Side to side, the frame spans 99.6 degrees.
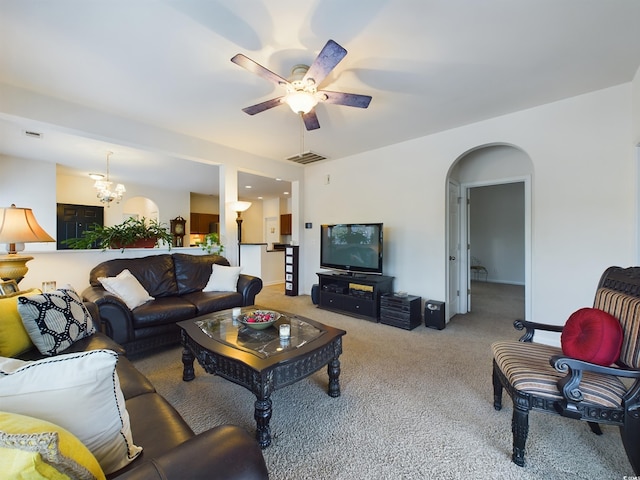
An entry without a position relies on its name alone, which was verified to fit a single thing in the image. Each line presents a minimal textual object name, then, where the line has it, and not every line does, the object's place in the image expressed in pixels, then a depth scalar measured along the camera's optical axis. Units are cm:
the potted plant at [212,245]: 411
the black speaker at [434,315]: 349
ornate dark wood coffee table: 155
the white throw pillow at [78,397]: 69
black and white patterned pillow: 161
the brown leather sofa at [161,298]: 247
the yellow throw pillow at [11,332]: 150
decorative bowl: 206
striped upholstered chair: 127
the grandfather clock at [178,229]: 725
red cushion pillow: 138
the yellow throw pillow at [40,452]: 49
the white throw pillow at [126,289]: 269
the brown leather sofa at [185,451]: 66
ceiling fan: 174
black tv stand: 385
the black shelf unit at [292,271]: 533
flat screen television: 398
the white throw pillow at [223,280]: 343
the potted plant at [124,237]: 330
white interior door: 388
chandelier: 498
